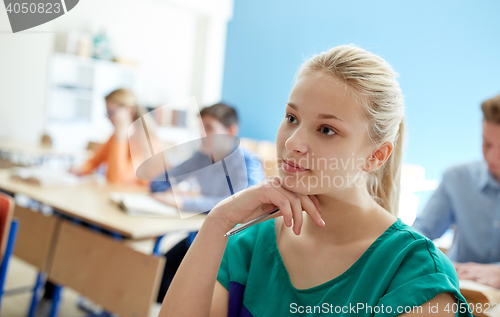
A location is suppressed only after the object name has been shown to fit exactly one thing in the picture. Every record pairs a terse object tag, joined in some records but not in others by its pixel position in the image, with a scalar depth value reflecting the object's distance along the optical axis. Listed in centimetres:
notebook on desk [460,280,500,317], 80
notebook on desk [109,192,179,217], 168
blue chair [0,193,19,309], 142
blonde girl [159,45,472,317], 67
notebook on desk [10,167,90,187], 207
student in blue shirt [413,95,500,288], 152
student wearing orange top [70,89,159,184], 240
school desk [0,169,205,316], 145
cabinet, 488
